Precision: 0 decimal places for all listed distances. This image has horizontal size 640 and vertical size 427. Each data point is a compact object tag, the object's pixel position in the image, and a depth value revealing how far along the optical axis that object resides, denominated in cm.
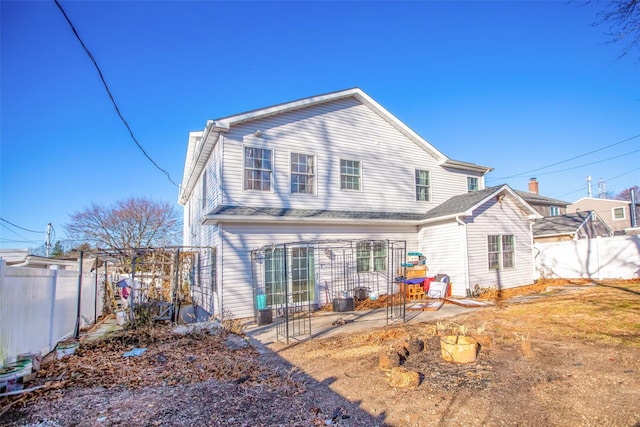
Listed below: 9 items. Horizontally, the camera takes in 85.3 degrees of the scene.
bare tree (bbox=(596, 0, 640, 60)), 574
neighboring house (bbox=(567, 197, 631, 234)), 3334
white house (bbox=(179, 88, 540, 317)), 1070
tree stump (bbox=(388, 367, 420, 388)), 472
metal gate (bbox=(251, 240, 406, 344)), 1048
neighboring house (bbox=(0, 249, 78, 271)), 899
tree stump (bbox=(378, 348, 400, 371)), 538
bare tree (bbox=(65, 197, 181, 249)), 2855
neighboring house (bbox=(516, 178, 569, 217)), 2768
